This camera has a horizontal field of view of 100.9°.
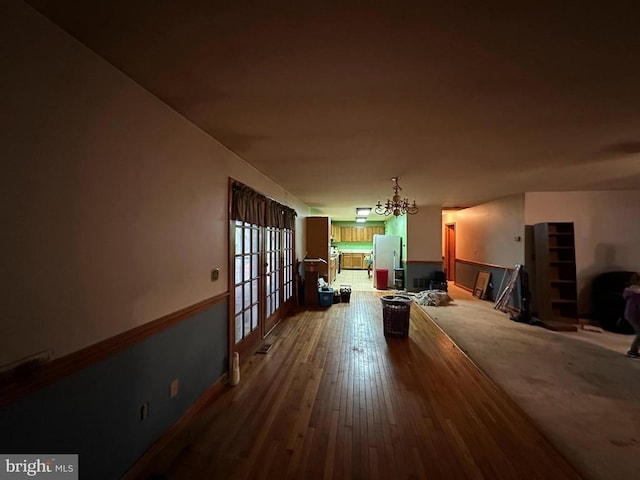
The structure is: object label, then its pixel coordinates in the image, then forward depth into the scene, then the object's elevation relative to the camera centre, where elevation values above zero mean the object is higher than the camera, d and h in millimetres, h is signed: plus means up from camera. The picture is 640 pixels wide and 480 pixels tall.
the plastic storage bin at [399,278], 7574 -977
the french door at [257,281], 3145 -530
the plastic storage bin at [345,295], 6109 -1172
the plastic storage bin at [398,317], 3902 -1091
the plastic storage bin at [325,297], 5695 -1131
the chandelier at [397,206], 3902 +587
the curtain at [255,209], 2885 +490
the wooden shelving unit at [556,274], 4629 -544
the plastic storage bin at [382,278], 7629 -978
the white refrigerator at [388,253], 7890 -263
